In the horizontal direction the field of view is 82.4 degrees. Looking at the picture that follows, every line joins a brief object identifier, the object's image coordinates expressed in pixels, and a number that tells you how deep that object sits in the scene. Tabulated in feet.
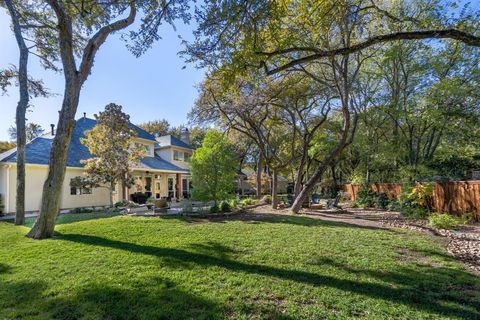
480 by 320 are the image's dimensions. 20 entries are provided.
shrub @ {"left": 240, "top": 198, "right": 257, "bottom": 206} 59.21
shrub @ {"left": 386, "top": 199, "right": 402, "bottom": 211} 47.93
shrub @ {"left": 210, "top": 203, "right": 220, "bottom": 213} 42.42
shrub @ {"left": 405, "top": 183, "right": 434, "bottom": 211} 39.19
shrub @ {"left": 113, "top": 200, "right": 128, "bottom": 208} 52.37
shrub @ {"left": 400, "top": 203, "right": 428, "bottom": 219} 38.68
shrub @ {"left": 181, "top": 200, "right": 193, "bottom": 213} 42.01
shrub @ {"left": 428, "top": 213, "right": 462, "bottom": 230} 30.91
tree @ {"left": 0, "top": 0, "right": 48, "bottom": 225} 35.68
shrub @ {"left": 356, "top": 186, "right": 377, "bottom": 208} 55.06
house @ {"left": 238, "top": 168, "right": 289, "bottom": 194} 116.47
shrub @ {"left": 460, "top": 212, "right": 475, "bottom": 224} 34.14
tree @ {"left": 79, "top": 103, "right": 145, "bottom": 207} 48.37
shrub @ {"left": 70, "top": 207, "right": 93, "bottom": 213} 48.65
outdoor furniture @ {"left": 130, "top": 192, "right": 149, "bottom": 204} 61.98
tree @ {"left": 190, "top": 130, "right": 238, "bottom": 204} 43.57
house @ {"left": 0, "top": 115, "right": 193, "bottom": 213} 49.42
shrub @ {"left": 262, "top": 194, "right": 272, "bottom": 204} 65.72
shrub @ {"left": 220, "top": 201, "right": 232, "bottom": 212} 43.72
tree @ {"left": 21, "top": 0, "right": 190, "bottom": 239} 23.07
